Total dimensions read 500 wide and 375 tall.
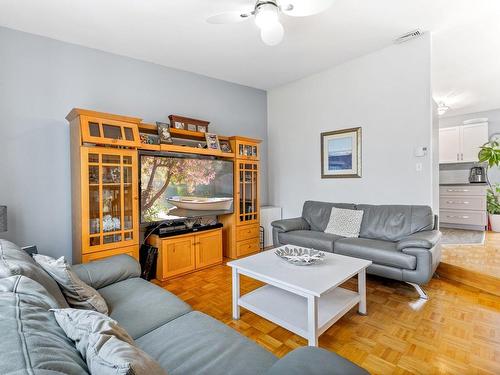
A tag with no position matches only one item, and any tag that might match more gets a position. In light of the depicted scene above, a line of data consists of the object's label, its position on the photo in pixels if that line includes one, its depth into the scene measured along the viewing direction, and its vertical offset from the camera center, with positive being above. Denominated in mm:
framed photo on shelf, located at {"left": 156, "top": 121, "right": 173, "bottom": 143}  2967 +618
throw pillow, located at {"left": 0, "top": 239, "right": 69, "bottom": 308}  1044 -341
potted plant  4422 -149
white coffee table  1643 -820
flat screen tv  2832 -1
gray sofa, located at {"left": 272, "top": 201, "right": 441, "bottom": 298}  2316 -596
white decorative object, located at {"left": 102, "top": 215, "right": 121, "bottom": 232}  2518 -348
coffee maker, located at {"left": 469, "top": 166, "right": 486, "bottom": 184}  4887 +135
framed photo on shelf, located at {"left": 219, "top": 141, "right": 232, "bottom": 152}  3541 +547
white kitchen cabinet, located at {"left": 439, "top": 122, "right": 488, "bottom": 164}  5105 +815
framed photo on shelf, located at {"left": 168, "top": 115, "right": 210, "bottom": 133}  3225 +810
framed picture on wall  3459 +427
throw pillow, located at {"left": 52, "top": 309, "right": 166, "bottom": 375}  582 -394
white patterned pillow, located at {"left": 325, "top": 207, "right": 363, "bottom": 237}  3104 -468
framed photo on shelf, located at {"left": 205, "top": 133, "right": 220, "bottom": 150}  3334 +580
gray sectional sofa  570 -607
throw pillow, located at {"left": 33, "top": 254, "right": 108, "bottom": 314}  1305 -512
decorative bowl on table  2043 -589
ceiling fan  1779 +1226
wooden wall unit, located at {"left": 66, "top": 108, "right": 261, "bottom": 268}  2391 -71
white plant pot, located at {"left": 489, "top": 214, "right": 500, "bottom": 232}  4504 -701
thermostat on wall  2868 +350
